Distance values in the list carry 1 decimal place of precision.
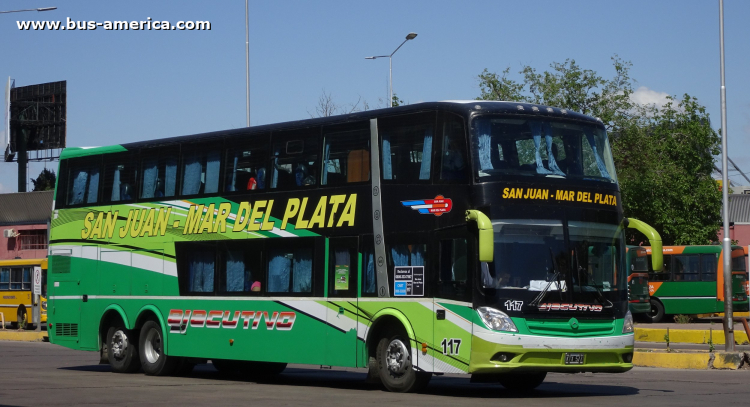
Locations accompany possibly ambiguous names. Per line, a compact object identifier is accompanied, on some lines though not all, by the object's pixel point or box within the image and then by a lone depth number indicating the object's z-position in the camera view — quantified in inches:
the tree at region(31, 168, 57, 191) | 4005.2
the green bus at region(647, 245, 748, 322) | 1582.2
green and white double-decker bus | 562.6
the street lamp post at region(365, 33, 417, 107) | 1576.0
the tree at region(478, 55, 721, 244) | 1862.7
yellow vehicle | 1694.1
